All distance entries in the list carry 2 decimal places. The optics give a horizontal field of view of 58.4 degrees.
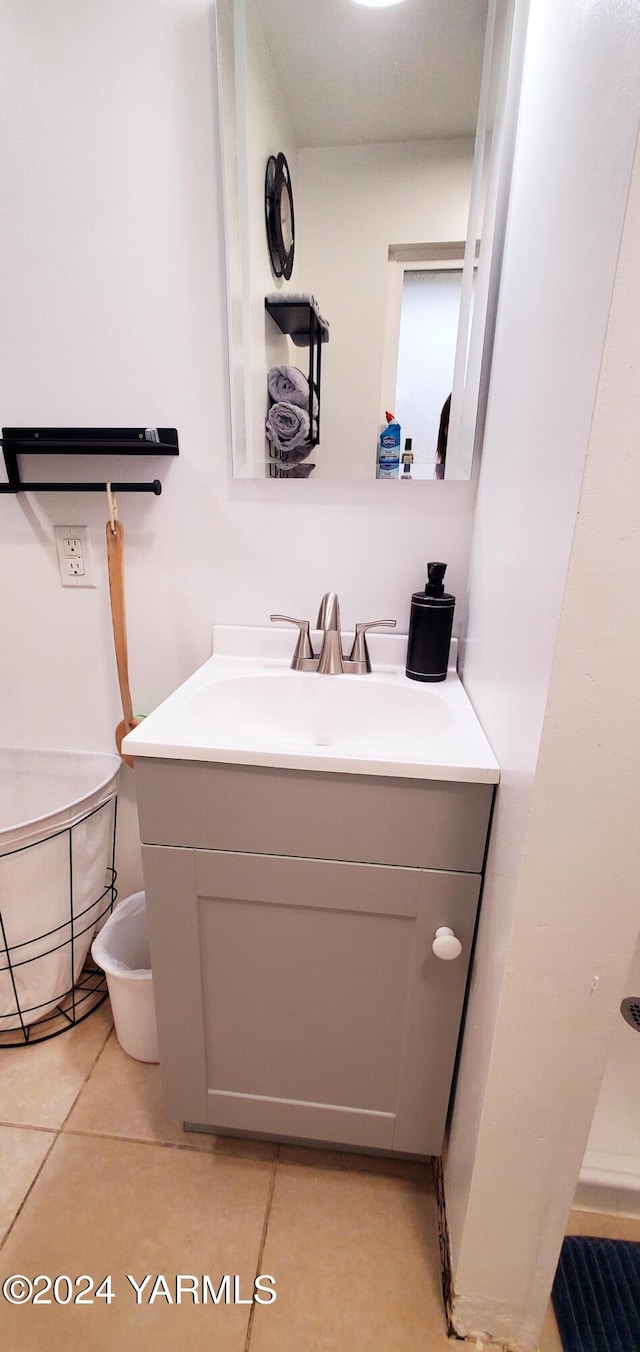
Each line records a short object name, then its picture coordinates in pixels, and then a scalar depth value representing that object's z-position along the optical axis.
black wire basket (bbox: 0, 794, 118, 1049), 1.15
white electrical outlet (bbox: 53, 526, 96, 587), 1.17
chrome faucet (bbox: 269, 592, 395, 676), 1.07
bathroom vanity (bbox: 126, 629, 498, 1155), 0.76
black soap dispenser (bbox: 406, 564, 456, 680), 1.02
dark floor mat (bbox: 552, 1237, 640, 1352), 0.80
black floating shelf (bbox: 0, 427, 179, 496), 1.02
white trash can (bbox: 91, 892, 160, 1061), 1.11
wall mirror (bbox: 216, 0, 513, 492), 0.90
